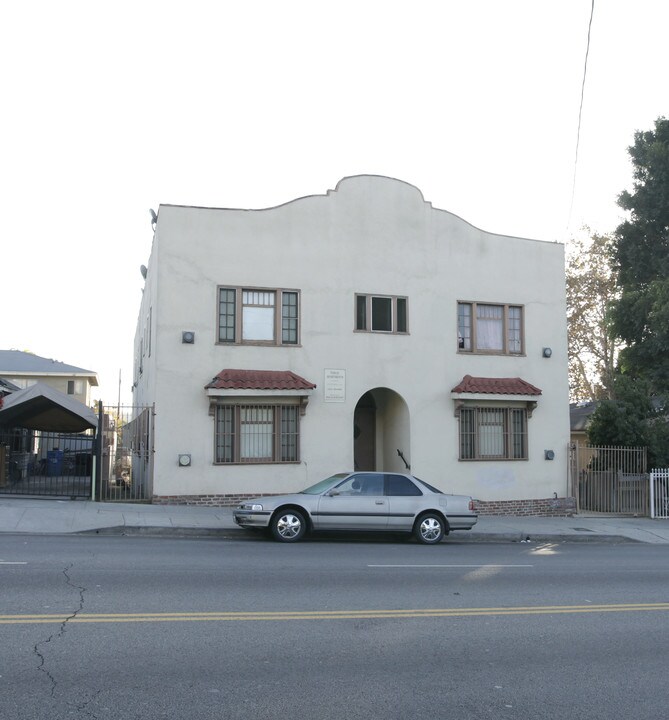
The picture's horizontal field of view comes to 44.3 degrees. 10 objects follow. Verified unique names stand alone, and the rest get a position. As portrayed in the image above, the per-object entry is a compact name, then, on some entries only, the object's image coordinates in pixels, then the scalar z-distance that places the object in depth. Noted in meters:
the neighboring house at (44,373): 43.59
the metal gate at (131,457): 19.31
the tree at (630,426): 24.75
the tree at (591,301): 37.53
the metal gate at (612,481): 22.91
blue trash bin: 22.54
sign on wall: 20.38
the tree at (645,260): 29.09
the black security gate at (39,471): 19.64
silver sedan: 14.72
